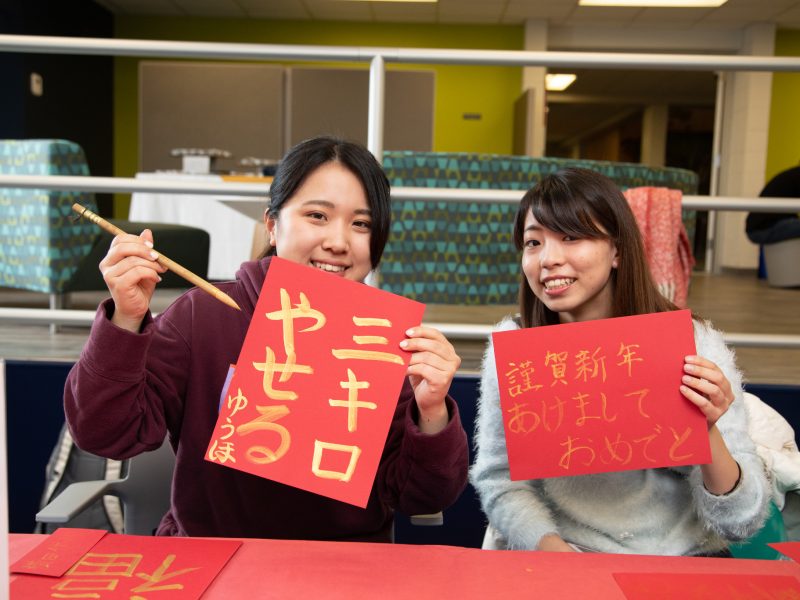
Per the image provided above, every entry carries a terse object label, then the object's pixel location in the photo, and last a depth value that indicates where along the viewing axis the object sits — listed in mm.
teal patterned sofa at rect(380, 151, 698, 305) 2854
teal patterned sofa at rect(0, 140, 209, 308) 2736
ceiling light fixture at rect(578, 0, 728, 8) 6750
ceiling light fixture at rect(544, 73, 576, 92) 9539
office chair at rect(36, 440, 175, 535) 1135
